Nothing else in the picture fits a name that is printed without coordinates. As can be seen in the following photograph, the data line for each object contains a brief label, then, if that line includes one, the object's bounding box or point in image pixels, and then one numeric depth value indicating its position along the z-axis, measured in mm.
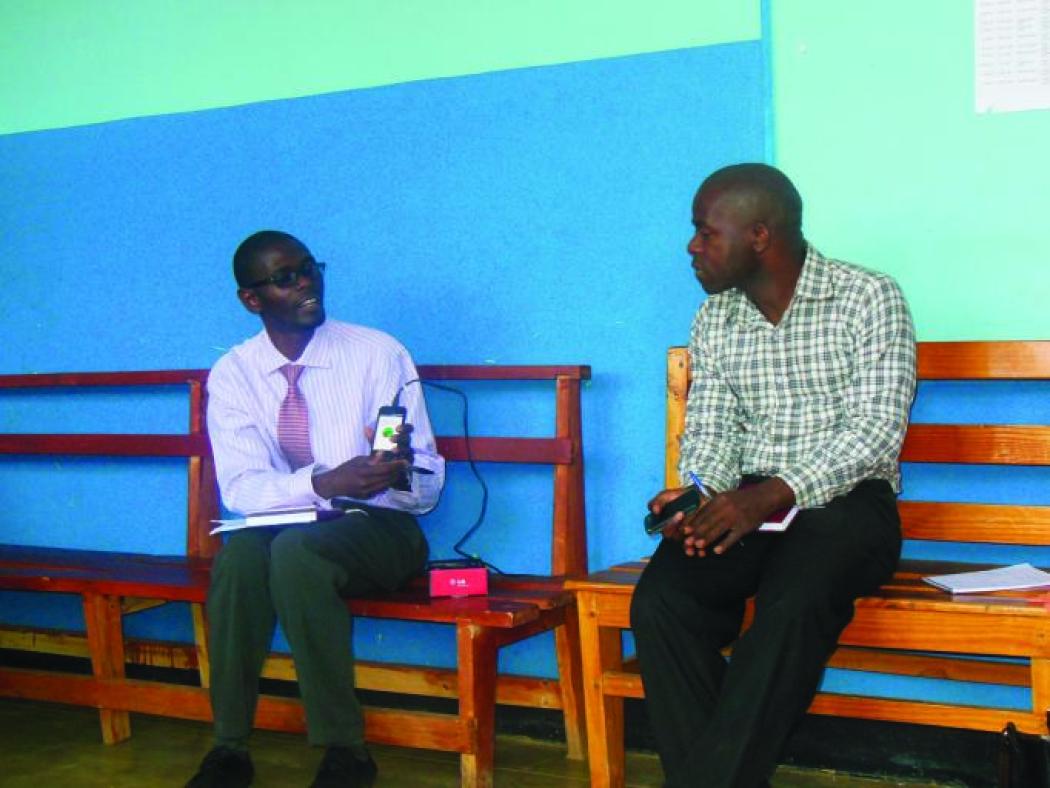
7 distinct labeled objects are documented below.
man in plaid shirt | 2205
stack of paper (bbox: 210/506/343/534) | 2961
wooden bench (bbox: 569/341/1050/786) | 2398
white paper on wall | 2701
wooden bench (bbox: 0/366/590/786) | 2758
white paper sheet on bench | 2357
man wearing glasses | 2764
